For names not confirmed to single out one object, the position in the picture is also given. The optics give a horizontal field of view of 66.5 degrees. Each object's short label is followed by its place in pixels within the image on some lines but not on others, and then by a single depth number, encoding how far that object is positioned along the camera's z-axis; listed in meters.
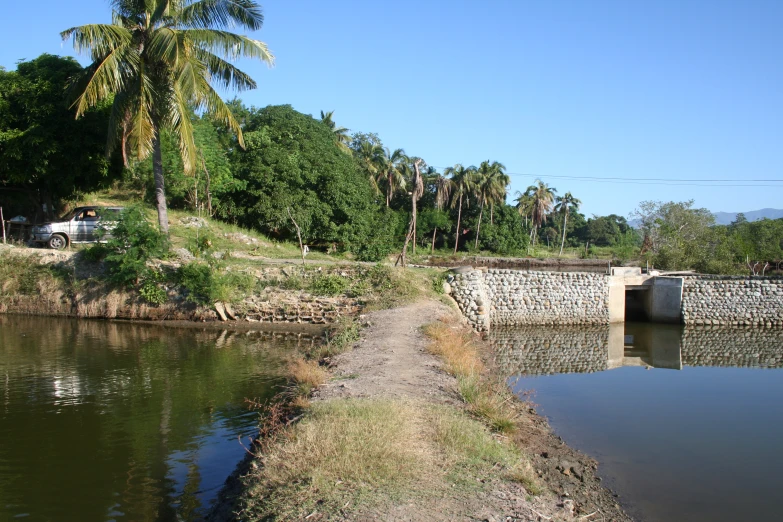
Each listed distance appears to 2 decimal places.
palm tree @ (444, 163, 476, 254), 53.91
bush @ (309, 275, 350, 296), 22.23
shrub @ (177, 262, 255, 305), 21.09
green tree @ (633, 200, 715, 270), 36.19
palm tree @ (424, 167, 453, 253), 52.59
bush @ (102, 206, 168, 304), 21.34
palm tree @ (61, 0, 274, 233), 20.66
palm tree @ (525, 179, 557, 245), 65.06
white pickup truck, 24.05
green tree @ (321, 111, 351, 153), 51.56
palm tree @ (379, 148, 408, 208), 52.44
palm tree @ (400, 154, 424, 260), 33.66
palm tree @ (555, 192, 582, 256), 67.69
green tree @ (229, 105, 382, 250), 32.03
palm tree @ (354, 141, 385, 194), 51.47
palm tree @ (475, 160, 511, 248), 53.78
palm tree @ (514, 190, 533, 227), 68.64
